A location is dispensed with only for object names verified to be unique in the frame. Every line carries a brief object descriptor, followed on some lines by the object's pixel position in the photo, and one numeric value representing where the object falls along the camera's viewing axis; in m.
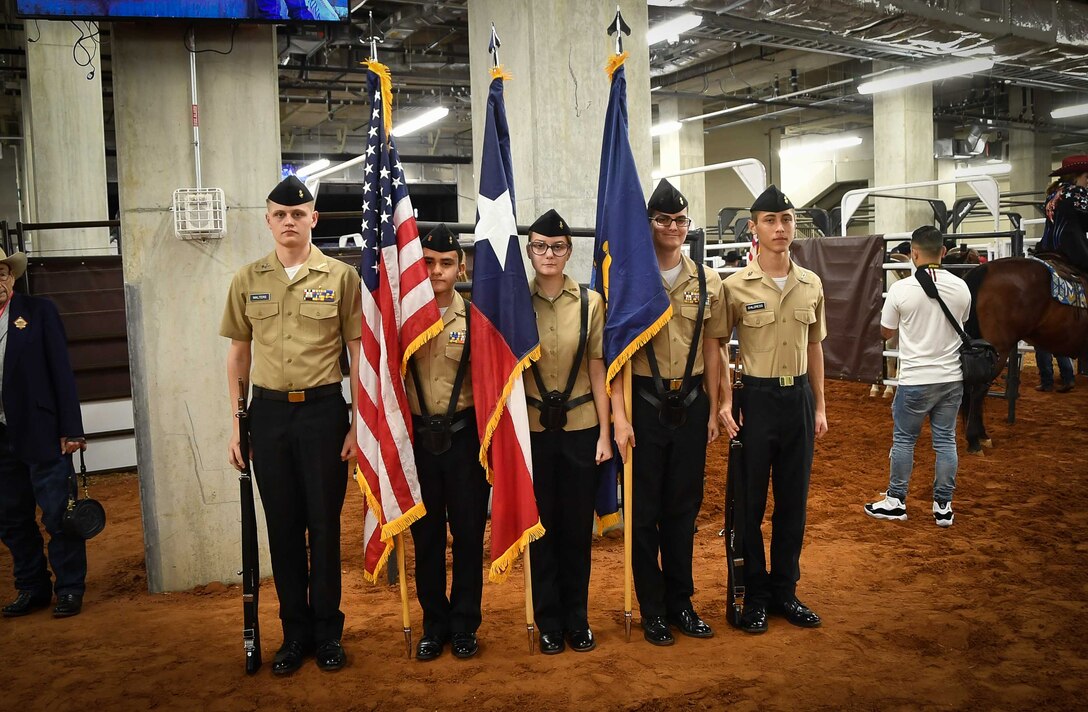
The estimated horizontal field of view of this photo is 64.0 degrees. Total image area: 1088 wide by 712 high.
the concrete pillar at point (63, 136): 11.39
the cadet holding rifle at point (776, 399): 3.91
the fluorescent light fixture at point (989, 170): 24.64
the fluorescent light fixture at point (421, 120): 16.55
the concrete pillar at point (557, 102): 5.63
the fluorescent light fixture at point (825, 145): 21.90
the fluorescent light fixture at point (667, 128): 18.75
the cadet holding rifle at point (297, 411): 3.62
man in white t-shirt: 5.62
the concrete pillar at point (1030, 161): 22.95
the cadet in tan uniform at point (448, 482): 3.69
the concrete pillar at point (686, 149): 18.70
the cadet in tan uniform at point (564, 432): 3.69
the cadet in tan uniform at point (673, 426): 3.76
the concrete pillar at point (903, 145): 16.64
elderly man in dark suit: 4.46
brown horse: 8.10
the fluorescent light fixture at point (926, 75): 12.99
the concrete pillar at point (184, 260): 4.68
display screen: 4.25
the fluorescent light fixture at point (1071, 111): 17.55
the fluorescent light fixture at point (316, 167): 21.50
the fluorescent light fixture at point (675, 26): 10.70
